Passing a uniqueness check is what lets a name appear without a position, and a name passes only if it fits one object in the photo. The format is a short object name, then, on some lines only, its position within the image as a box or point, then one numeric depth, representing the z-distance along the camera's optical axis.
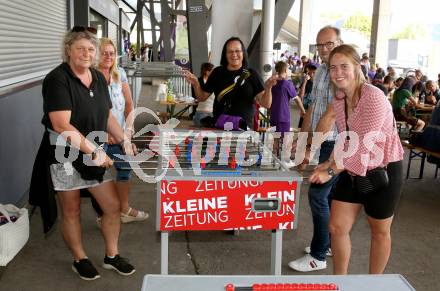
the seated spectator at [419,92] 10.94
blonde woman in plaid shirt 2.69
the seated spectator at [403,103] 9.59
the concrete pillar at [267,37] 7.56
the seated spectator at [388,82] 12.00
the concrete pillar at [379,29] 19.16
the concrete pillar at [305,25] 29.58
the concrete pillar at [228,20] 7.96
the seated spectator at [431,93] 10.96
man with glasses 3.46
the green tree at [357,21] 57.44
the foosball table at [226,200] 2.71
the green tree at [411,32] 53.28
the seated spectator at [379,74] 15.67
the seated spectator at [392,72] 14.19
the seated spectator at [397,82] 12.93
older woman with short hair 3.00
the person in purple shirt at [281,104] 7.20
